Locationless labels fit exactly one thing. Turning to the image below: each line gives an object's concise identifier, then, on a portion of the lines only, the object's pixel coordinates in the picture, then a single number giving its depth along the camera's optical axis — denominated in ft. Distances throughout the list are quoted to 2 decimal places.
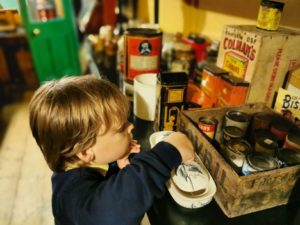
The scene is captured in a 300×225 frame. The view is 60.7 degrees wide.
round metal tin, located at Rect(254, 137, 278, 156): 1.87
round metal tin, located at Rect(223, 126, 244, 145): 2.03
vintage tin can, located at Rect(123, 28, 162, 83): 2.75
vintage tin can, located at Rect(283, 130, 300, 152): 1.91
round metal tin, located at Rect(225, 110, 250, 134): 2.16
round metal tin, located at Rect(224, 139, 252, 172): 1.81
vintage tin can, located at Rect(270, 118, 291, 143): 2.08
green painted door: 8.23
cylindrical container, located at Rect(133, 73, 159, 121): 2.56
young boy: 1.49
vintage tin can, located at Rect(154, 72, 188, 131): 2.23
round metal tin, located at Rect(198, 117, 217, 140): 2.09
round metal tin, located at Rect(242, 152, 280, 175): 1.63
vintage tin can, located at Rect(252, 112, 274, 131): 2.19
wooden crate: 1.52
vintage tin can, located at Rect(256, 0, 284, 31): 2.33
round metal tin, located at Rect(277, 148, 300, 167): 1.70
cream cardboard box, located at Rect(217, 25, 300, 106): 2.32
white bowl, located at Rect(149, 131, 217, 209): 1.66
